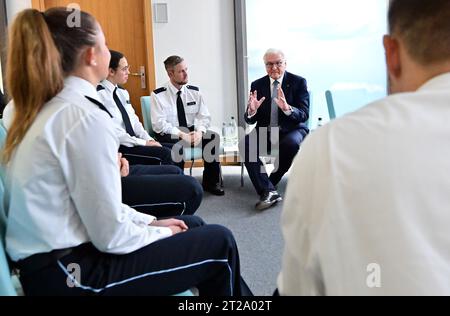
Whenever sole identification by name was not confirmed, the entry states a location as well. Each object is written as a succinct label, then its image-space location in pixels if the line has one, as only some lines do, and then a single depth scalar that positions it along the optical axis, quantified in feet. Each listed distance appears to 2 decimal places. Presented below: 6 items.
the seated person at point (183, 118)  11.96
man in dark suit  11.19
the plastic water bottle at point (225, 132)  15.08
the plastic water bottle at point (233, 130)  15.20
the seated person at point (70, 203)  3.41
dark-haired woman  9.73
